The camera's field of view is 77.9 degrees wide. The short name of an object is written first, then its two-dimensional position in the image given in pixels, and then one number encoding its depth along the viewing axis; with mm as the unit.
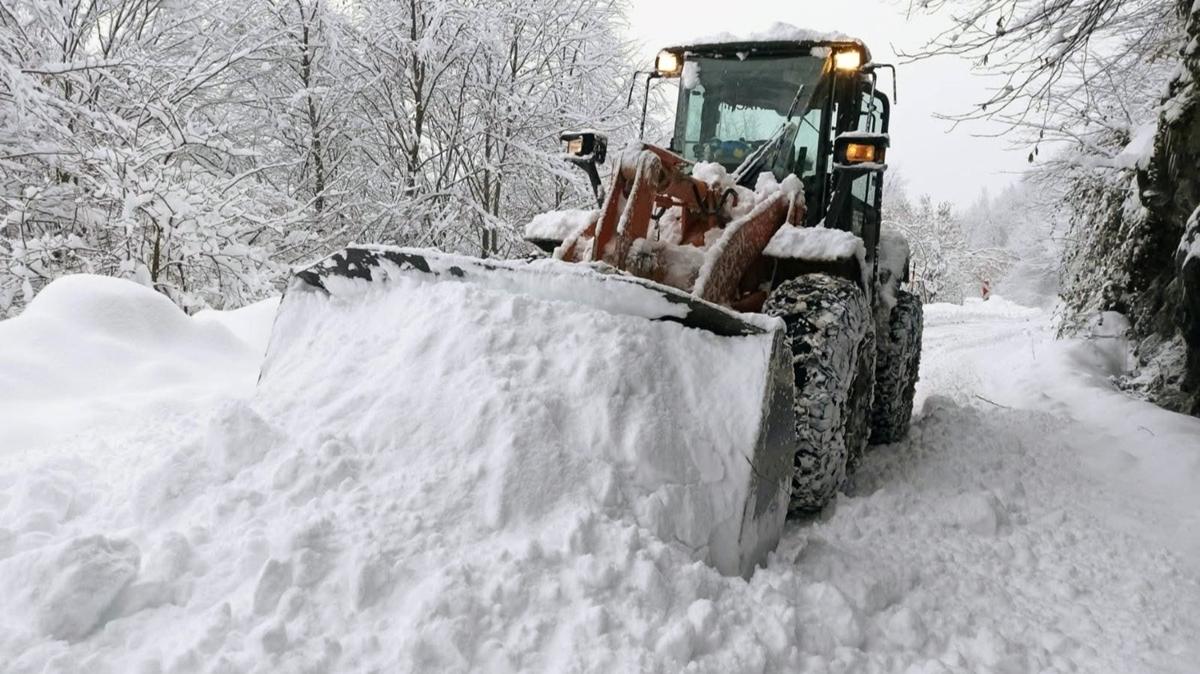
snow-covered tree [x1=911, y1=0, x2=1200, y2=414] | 4691
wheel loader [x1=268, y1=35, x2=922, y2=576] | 2648
